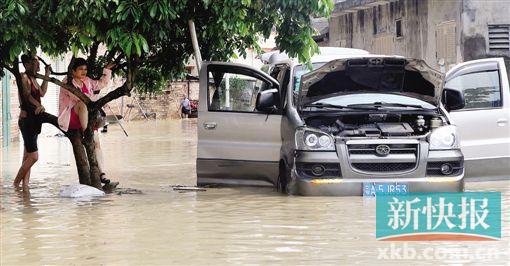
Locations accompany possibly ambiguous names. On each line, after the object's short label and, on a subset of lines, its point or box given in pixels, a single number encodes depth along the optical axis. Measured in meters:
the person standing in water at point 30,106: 13.56
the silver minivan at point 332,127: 11.71
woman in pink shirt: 13.21
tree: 11.31
